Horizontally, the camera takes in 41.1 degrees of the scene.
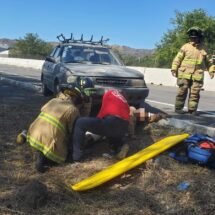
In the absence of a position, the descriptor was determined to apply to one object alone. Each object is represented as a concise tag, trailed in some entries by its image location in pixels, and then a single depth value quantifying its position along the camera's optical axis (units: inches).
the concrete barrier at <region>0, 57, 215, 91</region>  584.6
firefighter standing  237.5
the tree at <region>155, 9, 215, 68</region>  1118.0
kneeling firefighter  148.5
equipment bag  144.9
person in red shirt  152.6
